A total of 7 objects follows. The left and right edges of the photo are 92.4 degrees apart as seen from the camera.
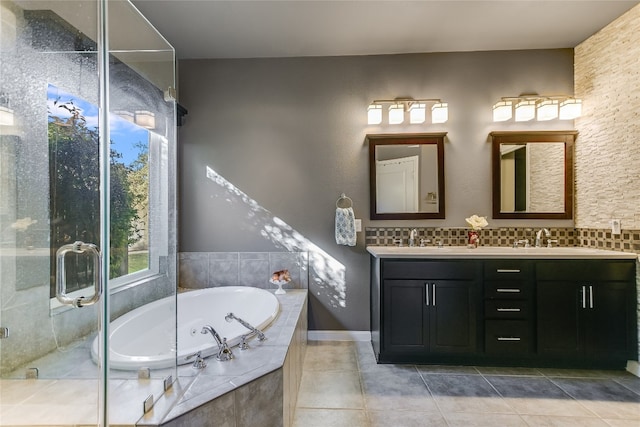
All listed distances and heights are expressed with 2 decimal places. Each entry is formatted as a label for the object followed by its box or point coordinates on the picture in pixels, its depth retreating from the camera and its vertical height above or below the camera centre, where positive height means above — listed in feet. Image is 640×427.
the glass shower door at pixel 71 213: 4.10 +0.02
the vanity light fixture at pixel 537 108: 9.14 +3.18
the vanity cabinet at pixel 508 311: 7.54 -2.46
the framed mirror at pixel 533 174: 9.37 +1.20
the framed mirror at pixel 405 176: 9.57 +1.18
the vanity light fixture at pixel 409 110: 9.39 +3.18
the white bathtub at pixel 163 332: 4.74 -2.26
